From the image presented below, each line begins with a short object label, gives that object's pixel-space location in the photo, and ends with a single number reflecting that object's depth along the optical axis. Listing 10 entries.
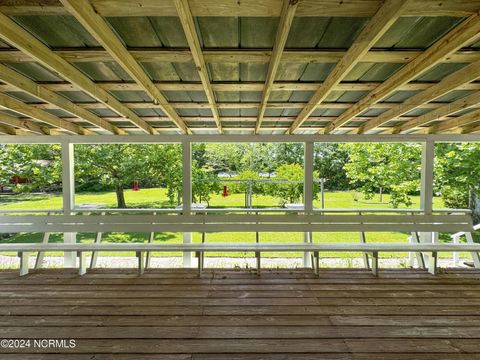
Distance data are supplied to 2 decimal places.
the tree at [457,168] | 5.36
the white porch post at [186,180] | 3.62
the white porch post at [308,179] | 3.59
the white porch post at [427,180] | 3.57
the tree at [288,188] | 7.82
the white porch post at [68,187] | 3.63
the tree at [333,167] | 13.28
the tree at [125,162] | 6.69
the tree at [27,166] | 6.73
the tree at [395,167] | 6.15
